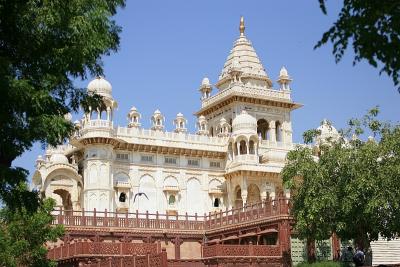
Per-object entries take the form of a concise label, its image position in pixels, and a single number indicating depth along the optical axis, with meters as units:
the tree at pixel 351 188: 27.25
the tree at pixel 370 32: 8.28
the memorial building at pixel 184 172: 38.66
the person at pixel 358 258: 25.86
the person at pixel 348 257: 29.80
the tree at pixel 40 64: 13.66
